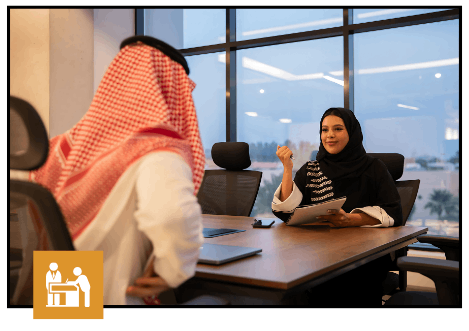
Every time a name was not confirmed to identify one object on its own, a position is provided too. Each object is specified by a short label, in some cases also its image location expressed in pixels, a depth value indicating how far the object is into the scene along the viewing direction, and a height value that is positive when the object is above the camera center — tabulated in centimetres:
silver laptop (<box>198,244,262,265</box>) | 108 -31
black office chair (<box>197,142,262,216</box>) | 265 -20
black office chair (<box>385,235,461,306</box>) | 113 -39
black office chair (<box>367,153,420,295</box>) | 229 -17
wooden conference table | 95 -34
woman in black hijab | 169 -18
